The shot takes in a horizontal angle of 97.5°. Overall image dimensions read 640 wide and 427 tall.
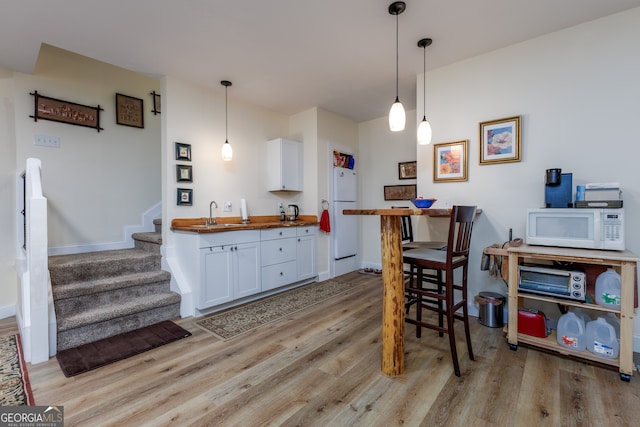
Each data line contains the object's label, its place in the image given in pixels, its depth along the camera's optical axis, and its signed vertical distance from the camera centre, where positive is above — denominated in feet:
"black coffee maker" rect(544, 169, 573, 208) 7.38 +0.52
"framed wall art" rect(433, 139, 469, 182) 9.61 +1.65
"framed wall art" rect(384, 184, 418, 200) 14.55 +0.89
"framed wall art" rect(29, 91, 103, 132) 10.01 +3.73
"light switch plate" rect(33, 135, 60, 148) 10.05 +2.55
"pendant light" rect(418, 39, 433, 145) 8.39 +2.42
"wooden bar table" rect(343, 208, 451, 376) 5.98 -1.82
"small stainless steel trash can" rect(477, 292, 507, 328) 8.52 -3.12
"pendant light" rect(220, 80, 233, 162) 11.10 +3.09
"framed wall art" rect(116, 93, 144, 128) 12.07 +4.39
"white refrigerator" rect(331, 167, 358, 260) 14.83 -0.44
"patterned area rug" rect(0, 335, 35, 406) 5.43 -3.64
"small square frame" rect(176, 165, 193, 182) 10.55 +1.39
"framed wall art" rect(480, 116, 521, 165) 8.60 +2.13
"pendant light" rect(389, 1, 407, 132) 7.03 +2.43
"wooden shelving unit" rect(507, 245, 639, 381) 5.89 -2.08
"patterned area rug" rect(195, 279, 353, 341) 8.68 -3.64
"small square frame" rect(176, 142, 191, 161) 10.53 +2.22
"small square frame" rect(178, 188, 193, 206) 10.58 +0.51
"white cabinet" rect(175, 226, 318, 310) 9.61 -2.01
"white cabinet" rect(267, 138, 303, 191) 13.30 +2.16
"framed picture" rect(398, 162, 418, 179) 14.32 +1.99
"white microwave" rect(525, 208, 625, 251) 6.41 -0.49
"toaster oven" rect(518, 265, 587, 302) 6.59 -1.82
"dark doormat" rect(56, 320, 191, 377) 6.69 -3.67
